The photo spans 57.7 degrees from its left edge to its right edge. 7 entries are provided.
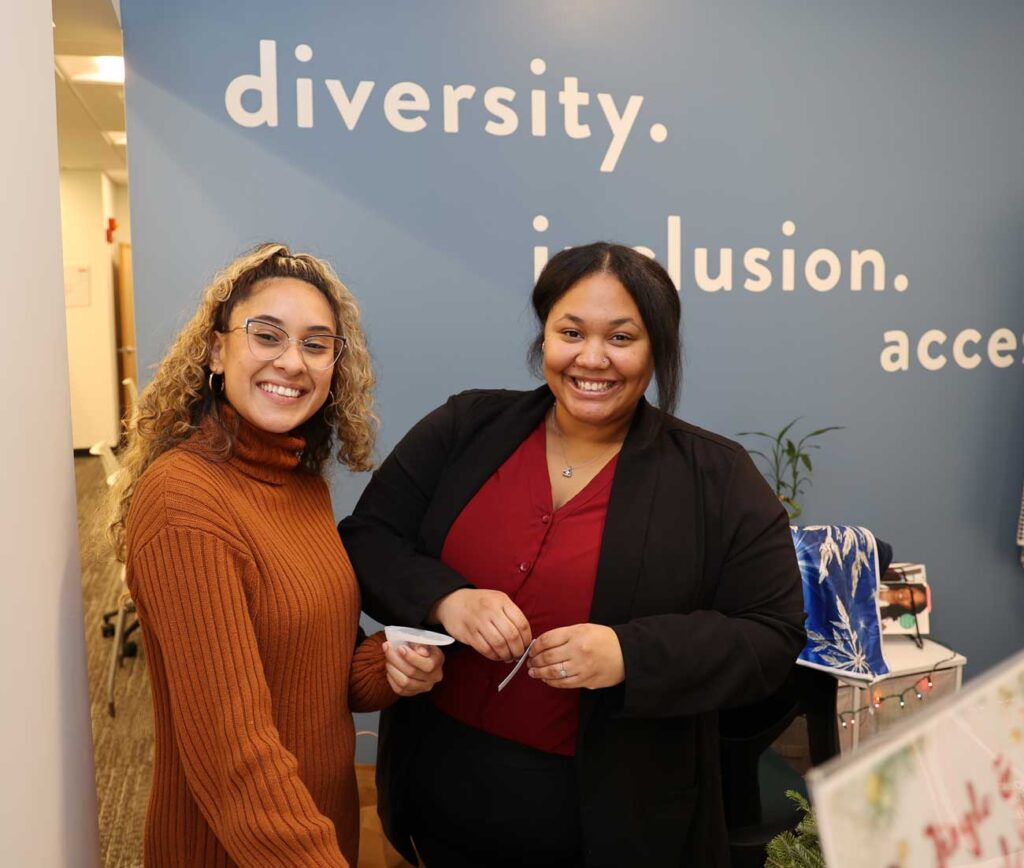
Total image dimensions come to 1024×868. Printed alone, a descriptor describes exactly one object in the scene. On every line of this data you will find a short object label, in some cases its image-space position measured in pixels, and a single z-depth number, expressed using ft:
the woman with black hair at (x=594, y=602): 4.92
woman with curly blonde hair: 3.92
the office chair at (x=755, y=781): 7.48
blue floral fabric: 9.15
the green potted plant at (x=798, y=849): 5.02
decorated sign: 1.89
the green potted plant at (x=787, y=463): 11.45
